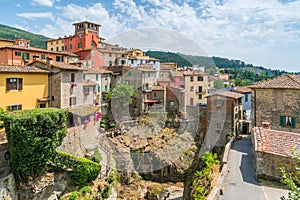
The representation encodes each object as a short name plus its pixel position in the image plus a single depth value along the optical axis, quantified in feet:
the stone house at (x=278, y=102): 57.93
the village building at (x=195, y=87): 128.06
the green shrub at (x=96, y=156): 65.31
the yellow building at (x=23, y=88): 55.16
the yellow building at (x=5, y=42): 96.11
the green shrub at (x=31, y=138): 44.50
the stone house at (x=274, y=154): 34.12
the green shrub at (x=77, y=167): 53.42
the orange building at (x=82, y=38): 131.64
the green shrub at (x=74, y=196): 51.16
